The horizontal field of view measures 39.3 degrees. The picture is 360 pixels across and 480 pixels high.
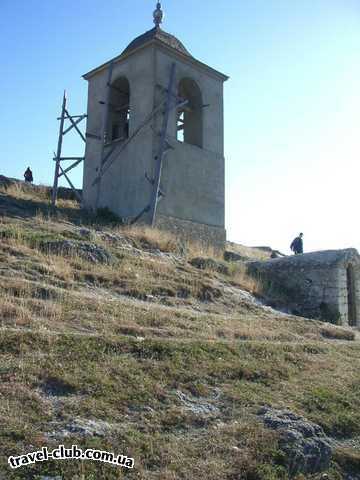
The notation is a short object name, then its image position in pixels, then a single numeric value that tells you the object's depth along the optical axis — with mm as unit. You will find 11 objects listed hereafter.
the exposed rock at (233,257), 16569
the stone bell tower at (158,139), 15422
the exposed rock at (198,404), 4841
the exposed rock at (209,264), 13345
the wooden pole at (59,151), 16172
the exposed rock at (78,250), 10234
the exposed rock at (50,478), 3365
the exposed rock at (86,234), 11758
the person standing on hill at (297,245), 20562
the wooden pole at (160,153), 14617
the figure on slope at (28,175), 22562
